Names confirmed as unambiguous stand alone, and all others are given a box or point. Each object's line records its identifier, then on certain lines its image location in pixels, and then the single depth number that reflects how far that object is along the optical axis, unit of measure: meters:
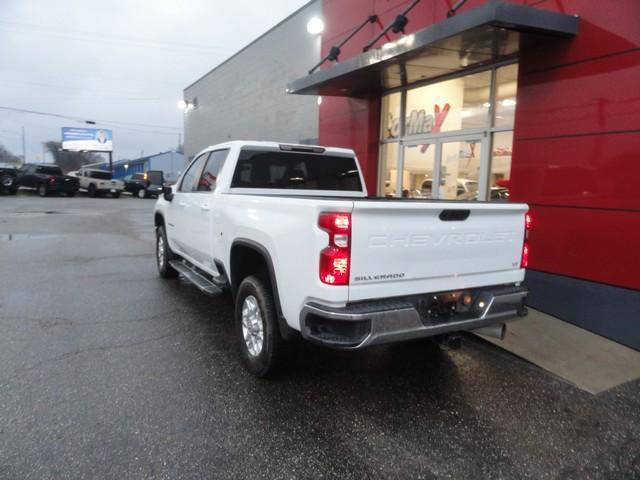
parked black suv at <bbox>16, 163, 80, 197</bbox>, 27.84
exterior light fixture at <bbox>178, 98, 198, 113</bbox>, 28.47
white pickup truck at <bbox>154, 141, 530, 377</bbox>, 2.93
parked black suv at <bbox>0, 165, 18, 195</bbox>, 26.98
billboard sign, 51.56
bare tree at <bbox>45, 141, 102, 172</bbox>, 90.15
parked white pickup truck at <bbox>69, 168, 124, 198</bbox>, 29.97
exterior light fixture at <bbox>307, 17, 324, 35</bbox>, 10.04
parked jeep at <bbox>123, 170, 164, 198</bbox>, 32.16
